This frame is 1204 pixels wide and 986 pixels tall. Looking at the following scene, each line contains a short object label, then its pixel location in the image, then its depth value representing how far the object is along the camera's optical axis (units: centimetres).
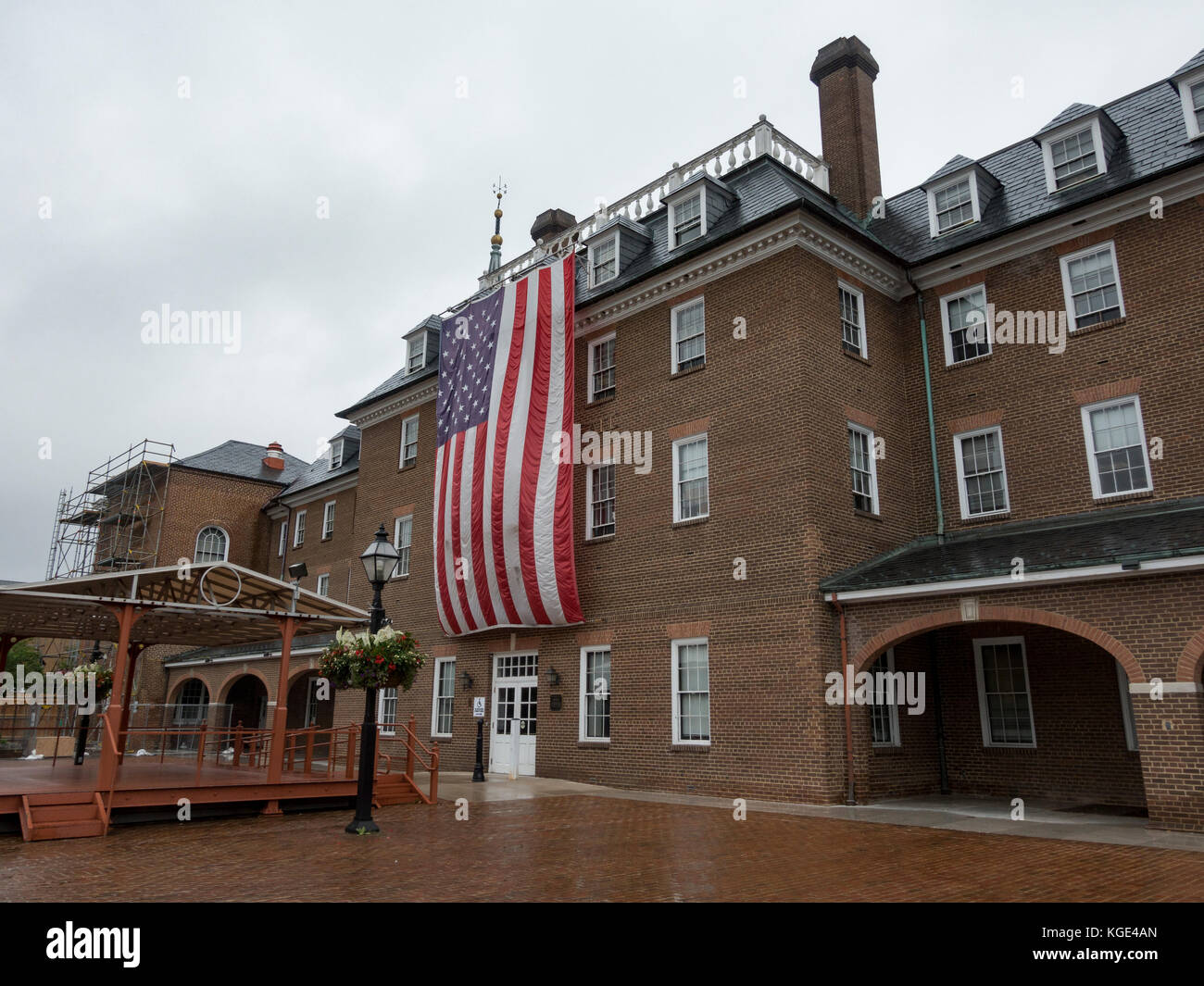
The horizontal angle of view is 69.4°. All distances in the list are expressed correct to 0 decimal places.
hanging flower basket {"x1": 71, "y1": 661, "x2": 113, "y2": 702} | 2127
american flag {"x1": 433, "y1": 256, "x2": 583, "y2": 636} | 1981
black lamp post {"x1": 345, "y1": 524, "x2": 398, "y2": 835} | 1227
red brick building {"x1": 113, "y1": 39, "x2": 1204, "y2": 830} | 1480
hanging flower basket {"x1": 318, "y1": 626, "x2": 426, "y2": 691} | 1282
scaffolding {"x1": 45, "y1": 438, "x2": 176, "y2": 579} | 3728
